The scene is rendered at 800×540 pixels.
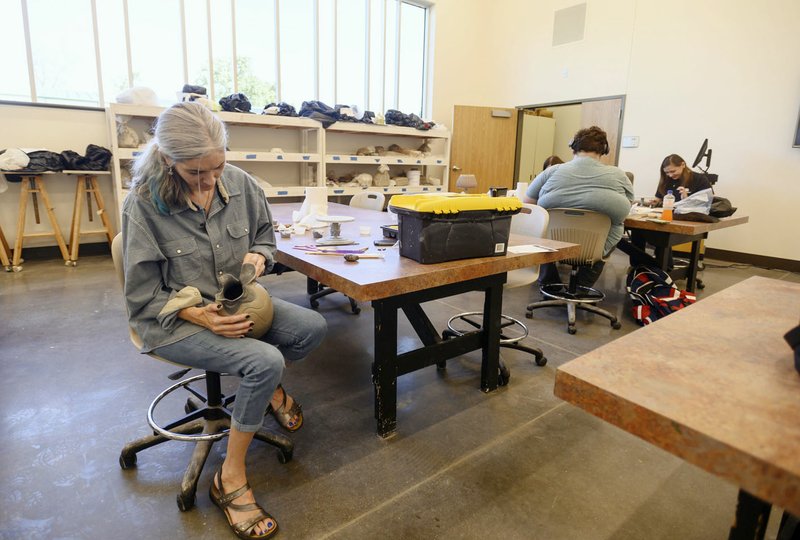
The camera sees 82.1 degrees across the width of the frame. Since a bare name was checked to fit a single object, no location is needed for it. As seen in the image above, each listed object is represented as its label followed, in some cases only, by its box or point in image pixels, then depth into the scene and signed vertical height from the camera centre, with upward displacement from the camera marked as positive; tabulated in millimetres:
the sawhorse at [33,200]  4172 -438
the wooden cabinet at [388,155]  5762 +180
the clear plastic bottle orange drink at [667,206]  3080 -191
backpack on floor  3000 -767
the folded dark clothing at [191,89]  4570 +709
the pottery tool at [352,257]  1679 -325
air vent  6203 +2014
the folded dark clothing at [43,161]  4141 -41
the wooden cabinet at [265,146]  4316 +193
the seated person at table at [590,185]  2822 -61
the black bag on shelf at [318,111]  5316 +616
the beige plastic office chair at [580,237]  2877 -393
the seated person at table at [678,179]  4215 -14
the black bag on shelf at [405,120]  6098 +643
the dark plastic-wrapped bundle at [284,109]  5141 +612
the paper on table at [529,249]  1955 -321
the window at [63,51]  4430 +1020
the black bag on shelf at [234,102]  4836 +623
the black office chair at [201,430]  1480 -923
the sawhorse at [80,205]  4414 -455
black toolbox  1613 -194
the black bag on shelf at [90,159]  4324 -13
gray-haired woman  1321 -367
